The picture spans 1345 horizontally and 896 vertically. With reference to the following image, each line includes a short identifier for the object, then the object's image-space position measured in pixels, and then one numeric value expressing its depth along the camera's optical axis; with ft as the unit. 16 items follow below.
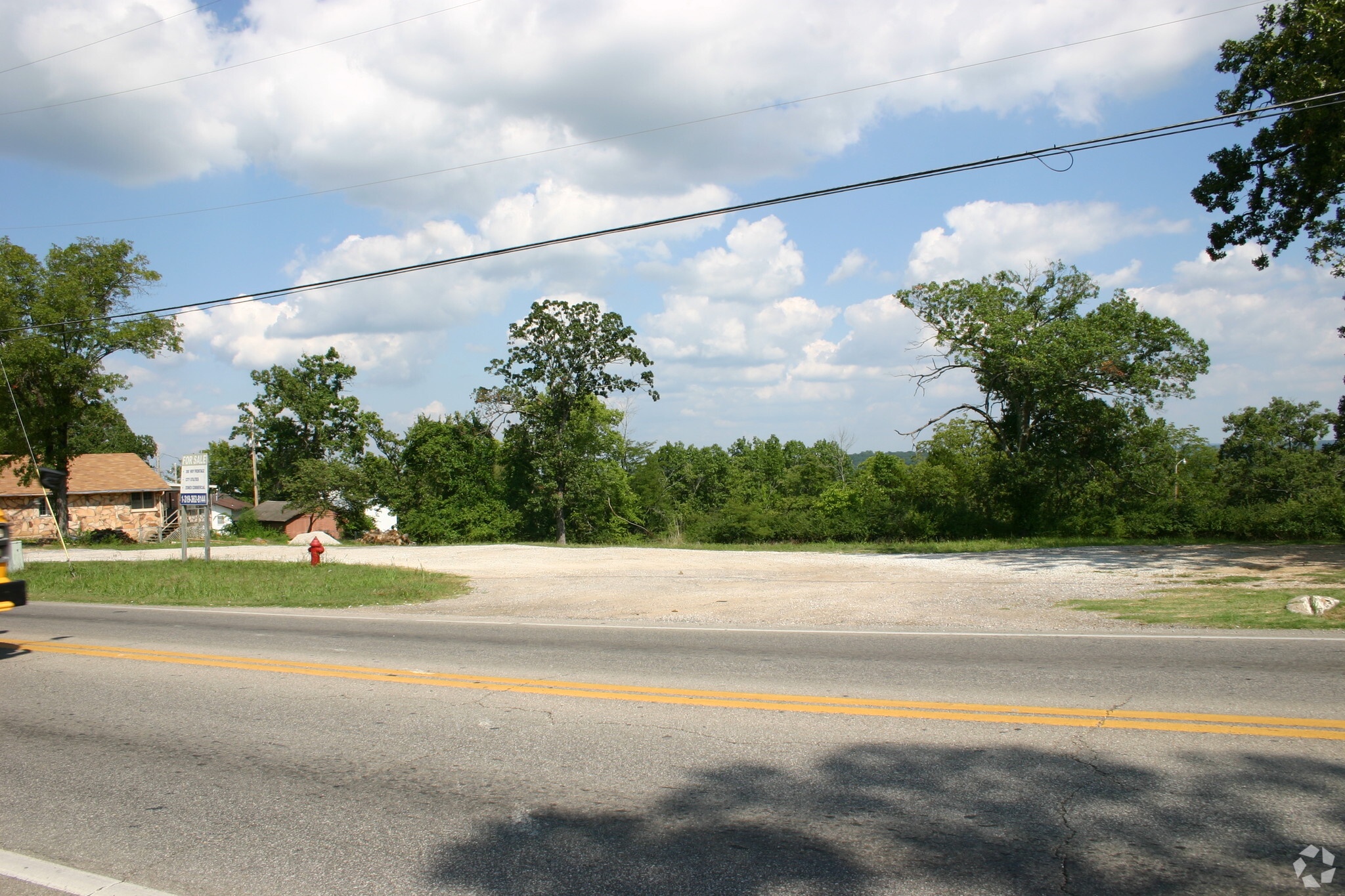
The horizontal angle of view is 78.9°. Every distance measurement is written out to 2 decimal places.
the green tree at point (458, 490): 142.82
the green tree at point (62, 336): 121.60
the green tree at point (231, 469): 272.10
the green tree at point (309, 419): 170.19
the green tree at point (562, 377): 130.82
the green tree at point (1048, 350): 94.99
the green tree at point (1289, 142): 54.08
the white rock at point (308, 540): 126.98
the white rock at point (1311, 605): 33.42
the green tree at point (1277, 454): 168.86
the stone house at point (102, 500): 153.79
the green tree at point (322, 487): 156.35
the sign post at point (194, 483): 65.62
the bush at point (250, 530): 163.53
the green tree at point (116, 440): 272.72
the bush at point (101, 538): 141.31
